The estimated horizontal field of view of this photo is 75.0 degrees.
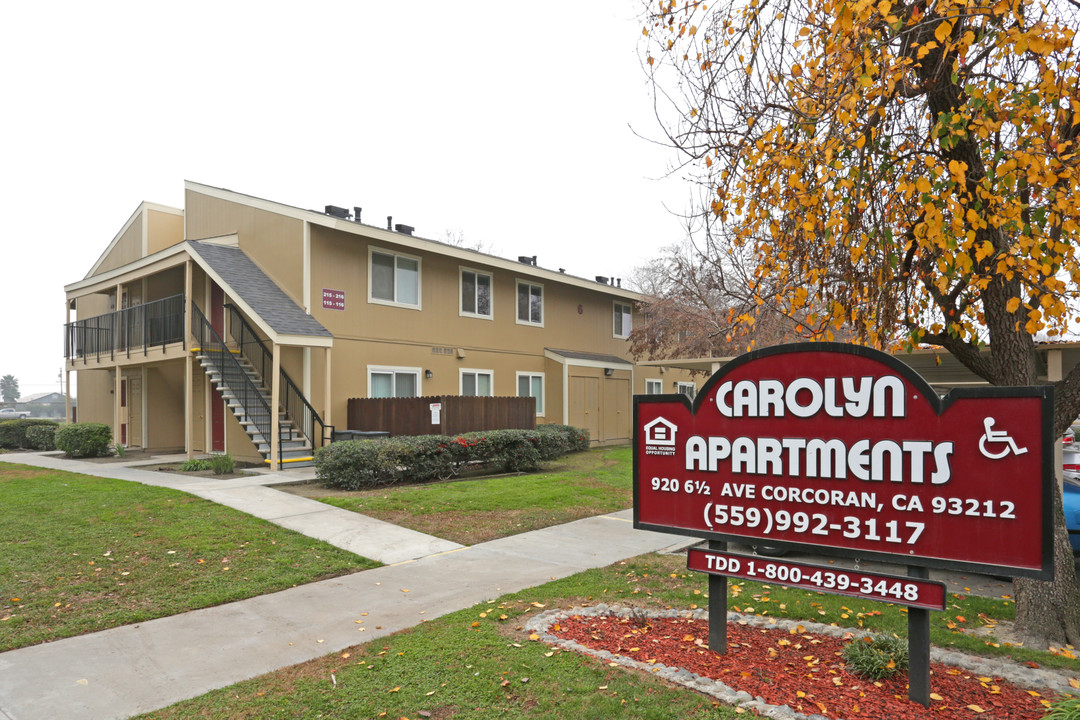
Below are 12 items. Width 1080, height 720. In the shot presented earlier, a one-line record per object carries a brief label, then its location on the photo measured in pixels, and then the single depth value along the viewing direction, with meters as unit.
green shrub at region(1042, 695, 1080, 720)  3.41
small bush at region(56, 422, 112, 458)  17.41
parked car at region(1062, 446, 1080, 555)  7.26
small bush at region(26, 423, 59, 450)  20.80
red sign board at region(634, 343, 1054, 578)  3.83
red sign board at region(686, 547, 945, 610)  4.02
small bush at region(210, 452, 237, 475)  13.61
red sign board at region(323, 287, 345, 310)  16.12
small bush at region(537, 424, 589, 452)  19.52
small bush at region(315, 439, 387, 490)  12.12
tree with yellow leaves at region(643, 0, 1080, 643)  4.45
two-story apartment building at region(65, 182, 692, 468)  15.84
